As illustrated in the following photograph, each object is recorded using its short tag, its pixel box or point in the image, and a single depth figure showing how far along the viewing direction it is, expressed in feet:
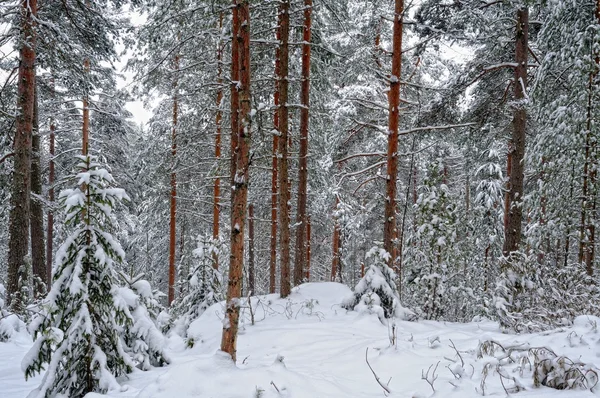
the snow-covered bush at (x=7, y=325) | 18.65
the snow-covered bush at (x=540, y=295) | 19.36
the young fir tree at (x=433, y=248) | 27.86
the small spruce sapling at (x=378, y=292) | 24.62
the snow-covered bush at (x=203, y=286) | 31.07
